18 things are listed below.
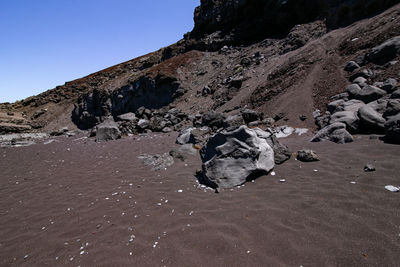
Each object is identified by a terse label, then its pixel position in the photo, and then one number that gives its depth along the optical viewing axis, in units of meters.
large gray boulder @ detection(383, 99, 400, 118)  7.02
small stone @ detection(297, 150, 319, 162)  6.12
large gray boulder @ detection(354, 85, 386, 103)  8.91
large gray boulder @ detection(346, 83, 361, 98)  10.14
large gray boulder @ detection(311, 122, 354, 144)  7.38
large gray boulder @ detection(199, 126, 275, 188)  5.46
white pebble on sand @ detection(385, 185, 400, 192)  3.95
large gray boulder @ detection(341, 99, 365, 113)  8.81
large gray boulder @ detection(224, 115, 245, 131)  12.34
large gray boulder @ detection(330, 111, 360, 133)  7.88
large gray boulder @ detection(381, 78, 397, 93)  8.86
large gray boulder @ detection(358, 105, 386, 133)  7.37
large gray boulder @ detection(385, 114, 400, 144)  6.14
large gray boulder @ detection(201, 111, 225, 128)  13.76
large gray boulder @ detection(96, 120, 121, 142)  17.50
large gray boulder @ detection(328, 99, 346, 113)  10.07
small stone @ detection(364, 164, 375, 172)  4.83
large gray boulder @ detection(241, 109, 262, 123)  12.91
